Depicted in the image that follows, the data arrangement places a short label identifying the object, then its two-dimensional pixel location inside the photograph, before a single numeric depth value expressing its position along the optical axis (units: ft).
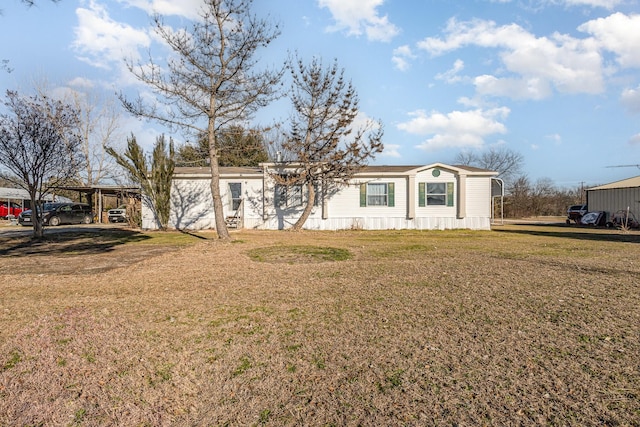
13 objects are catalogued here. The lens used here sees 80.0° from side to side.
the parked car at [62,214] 71.31
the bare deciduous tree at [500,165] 149.48
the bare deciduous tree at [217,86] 37.99
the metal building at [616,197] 74.02
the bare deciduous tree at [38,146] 40.42
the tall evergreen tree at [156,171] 55.83
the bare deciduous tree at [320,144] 54.24
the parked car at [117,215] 80.59
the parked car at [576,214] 88.47
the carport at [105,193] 67.97
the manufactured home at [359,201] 60.29
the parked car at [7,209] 100.79
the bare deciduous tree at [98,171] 106.32
